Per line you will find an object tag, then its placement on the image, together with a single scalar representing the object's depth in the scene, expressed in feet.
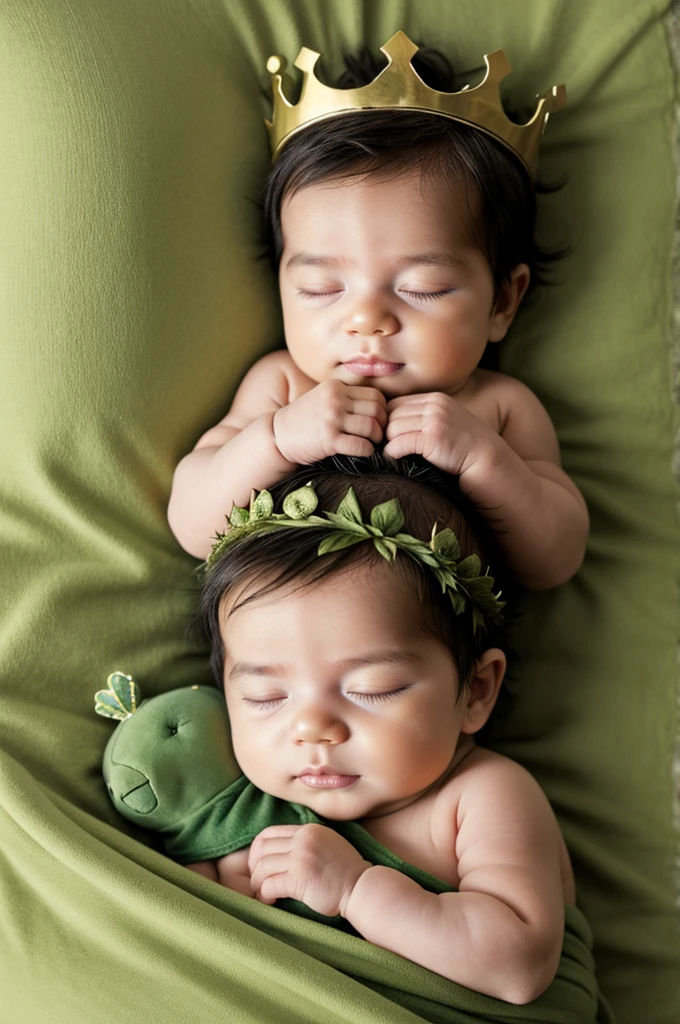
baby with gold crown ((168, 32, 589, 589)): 2.51
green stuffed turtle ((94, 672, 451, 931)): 2.48
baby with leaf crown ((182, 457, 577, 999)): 2.35
